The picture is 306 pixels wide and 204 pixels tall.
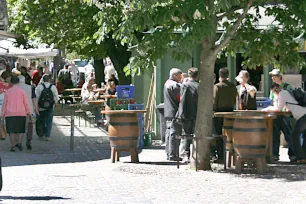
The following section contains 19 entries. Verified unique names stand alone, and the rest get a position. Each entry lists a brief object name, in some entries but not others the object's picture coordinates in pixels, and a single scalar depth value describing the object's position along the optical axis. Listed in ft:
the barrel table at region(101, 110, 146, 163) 54.49
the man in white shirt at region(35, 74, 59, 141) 72.49
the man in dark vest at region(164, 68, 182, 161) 56.08
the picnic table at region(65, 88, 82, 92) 121.90
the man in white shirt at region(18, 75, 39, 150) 68.33
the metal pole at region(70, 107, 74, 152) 64.14
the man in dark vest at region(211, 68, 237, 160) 54.90
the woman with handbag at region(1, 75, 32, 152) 62.39
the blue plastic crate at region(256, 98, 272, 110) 66.69
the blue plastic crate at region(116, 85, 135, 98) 70.85
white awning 120.86
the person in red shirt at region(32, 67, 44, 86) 113.38
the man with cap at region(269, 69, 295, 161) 56.44
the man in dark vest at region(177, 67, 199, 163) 54.19
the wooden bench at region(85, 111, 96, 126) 100.23
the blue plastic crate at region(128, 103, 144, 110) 65.62
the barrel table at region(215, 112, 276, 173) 48.94
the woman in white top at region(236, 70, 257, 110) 56.75
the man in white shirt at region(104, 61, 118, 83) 113.70
